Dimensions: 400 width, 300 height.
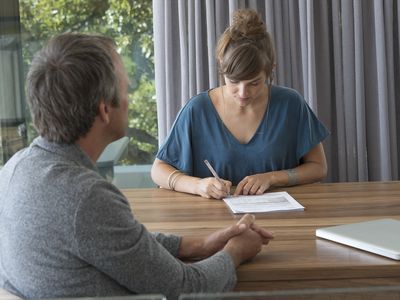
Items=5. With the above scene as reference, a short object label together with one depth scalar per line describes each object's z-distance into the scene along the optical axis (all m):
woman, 2.73
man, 1.72
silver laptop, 2.02
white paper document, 2.41
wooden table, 1.95
